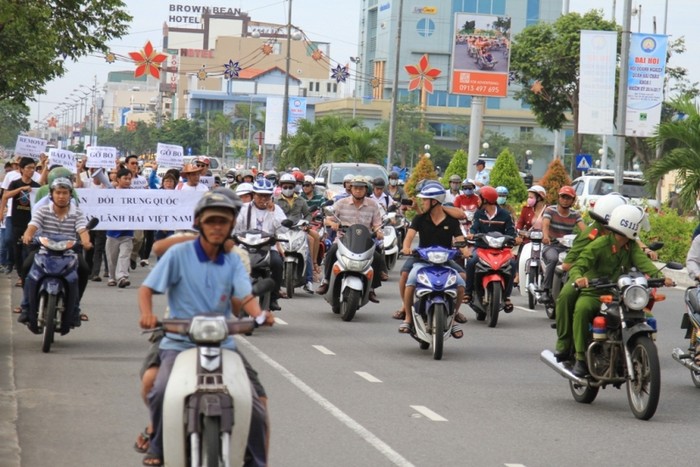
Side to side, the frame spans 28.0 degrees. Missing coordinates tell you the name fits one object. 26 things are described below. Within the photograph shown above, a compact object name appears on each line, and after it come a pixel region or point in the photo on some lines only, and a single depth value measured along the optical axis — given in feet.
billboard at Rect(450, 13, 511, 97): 148.25
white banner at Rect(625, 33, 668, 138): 97.50
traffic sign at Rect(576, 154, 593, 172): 139.62
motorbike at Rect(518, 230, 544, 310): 62.28
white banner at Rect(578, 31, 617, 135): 99.96
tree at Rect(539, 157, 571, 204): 132.46
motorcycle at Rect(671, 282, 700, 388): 39.99
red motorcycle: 55.62
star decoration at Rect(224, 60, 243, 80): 247.70
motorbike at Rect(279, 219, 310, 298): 60.95
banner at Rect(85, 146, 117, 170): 85.35
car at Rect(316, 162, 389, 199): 105.09
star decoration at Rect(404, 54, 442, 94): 198.90
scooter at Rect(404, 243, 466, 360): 45.09
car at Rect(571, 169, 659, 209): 115.64
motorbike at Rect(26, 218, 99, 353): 43.65
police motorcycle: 34.04
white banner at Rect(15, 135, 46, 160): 77.66
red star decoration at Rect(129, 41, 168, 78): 172.86
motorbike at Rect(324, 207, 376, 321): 54.80
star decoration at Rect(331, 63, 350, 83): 252.83
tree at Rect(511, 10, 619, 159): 219.61
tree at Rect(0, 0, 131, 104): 101.04
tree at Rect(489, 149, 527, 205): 138.51
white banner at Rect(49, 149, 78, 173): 77.10
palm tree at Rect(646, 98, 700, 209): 86.07
